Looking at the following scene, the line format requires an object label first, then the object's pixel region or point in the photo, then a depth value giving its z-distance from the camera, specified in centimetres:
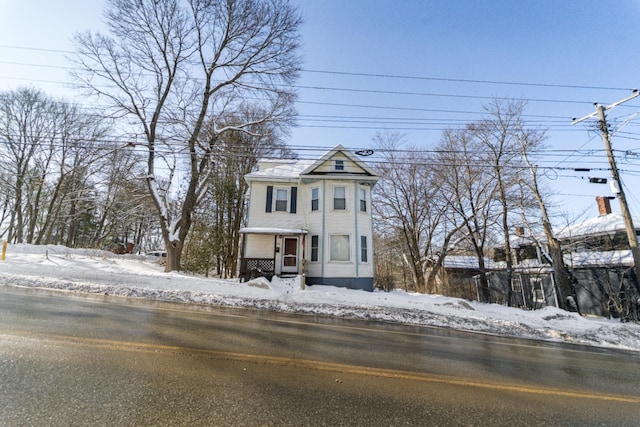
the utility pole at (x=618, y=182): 1184
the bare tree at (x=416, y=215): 2302
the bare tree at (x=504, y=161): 1883
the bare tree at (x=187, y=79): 1590
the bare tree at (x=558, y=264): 1500
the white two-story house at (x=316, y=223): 1585
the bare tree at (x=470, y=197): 2055
